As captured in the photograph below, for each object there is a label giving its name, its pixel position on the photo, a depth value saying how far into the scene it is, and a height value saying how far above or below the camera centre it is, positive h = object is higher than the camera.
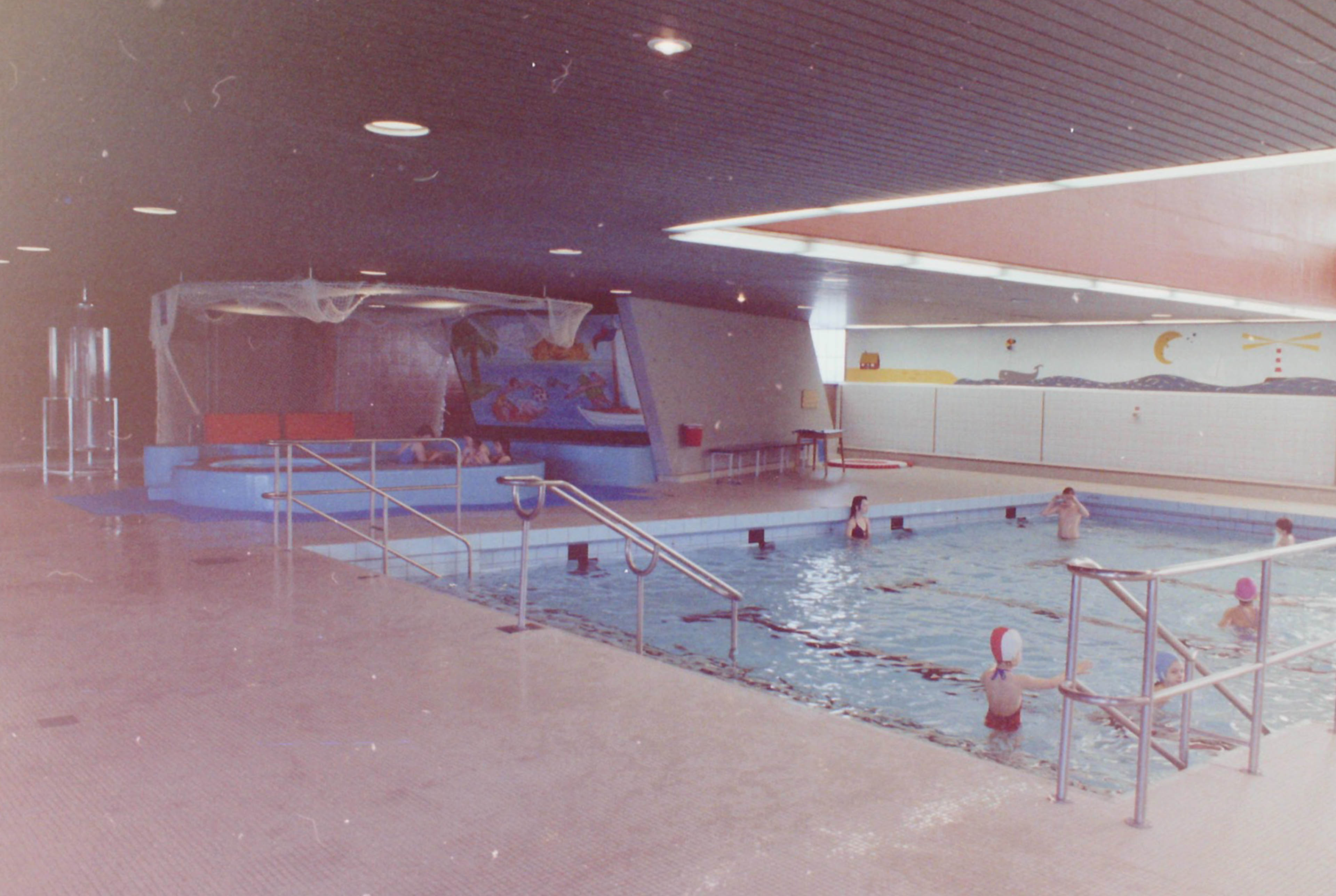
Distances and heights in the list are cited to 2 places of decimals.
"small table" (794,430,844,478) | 17.28 -1.06
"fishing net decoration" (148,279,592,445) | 14.95 -0.01
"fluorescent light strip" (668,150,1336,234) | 5.34 +1.24
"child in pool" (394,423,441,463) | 13.31 -1.16
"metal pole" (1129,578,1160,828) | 2.94 -0.96
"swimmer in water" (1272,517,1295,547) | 9.23 -1.29
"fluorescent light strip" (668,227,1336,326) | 8.49 +1.20
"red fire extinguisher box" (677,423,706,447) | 15.30 -0.88
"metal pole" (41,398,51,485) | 13.58 -1.16
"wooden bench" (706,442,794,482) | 16.14 -1.29
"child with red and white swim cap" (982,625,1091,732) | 5.74 -1.78
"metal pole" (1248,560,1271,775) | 3.45 -1.01
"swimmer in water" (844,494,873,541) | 12.01 -1.69
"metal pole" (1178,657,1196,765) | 3.83 -1.30
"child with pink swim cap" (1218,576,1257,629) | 8.24 -1.91
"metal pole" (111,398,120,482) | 14.02 -1.14
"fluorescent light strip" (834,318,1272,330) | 16.73 +1.20
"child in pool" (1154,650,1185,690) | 6.09 -1.75
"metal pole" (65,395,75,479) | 13.38 -0.89
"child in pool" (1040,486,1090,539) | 13.12 -1.66
